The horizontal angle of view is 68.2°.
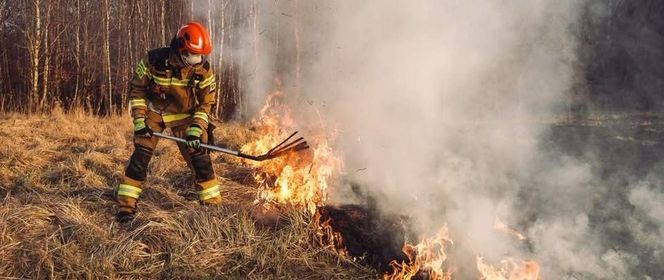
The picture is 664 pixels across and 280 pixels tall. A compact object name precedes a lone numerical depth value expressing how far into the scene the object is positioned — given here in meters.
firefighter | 3.96
